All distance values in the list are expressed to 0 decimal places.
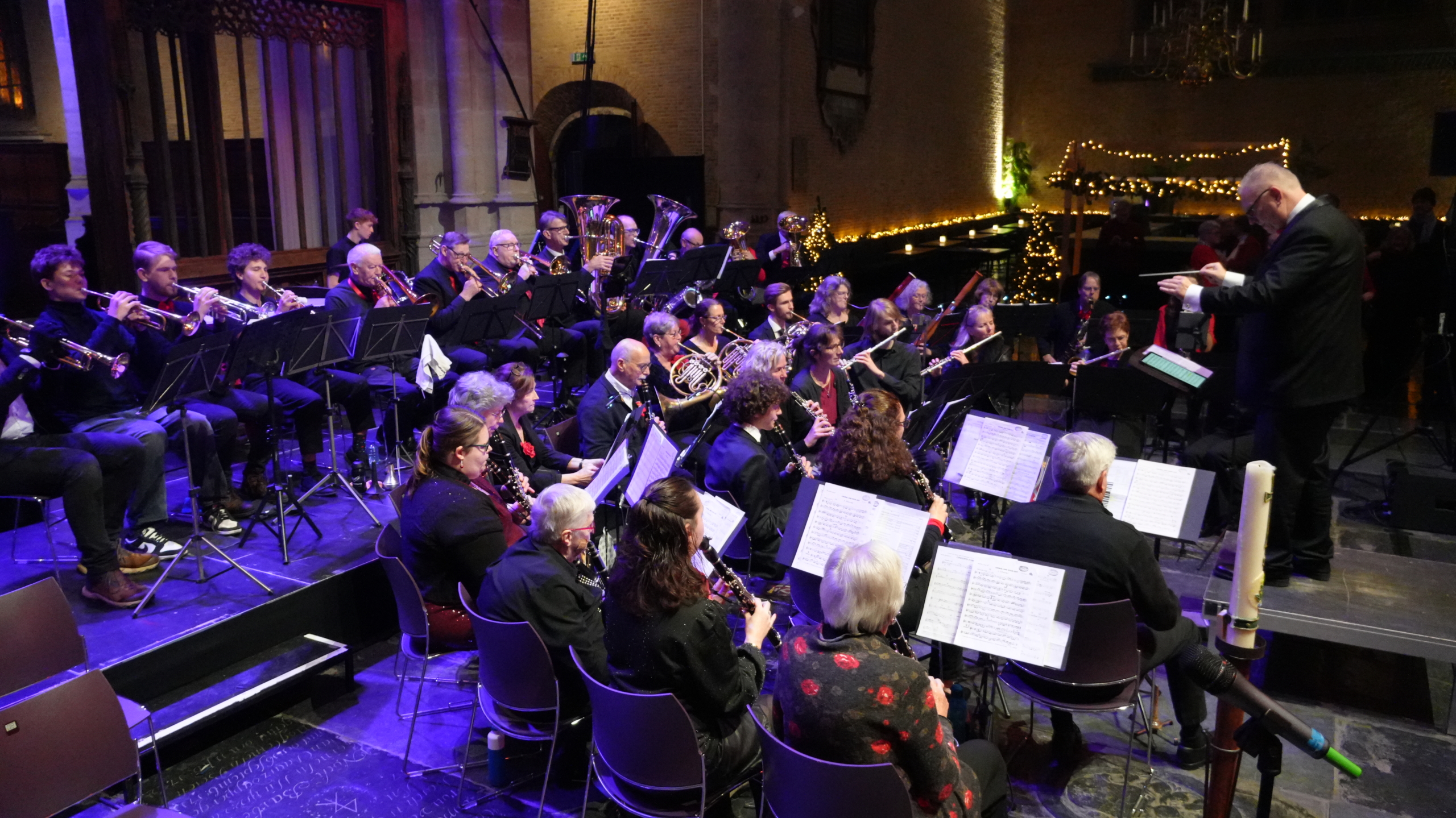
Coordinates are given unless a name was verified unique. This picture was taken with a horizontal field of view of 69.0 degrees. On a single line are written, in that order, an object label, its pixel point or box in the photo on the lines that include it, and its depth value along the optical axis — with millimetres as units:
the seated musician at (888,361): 7273
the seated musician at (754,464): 5055
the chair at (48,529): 5152
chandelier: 14438
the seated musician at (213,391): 5523
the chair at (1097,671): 3646
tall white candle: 1991
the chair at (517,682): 3514
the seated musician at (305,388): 6363
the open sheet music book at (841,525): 3916
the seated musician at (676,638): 3197
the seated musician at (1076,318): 8367
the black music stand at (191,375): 4688
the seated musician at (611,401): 5961
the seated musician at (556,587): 3623
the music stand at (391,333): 5938
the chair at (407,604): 4070
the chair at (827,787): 2611
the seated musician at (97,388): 5090
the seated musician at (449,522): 4207
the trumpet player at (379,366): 6652
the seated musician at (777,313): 7891
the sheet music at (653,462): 4703
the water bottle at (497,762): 4074
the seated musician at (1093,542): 3748
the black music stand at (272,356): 5160
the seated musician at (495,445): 4785
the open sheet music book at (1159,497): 4500
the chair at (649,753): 3053
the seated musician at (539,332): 7828
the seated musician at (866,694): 2756
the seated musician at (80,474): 4707
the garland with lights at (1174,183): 17531
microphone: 1834
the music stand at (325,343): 5629
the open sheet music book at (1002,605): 3434
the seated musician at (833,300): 7836
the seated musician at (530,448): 5484
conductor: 4195
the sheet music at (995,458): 4930
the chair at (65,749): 2924
